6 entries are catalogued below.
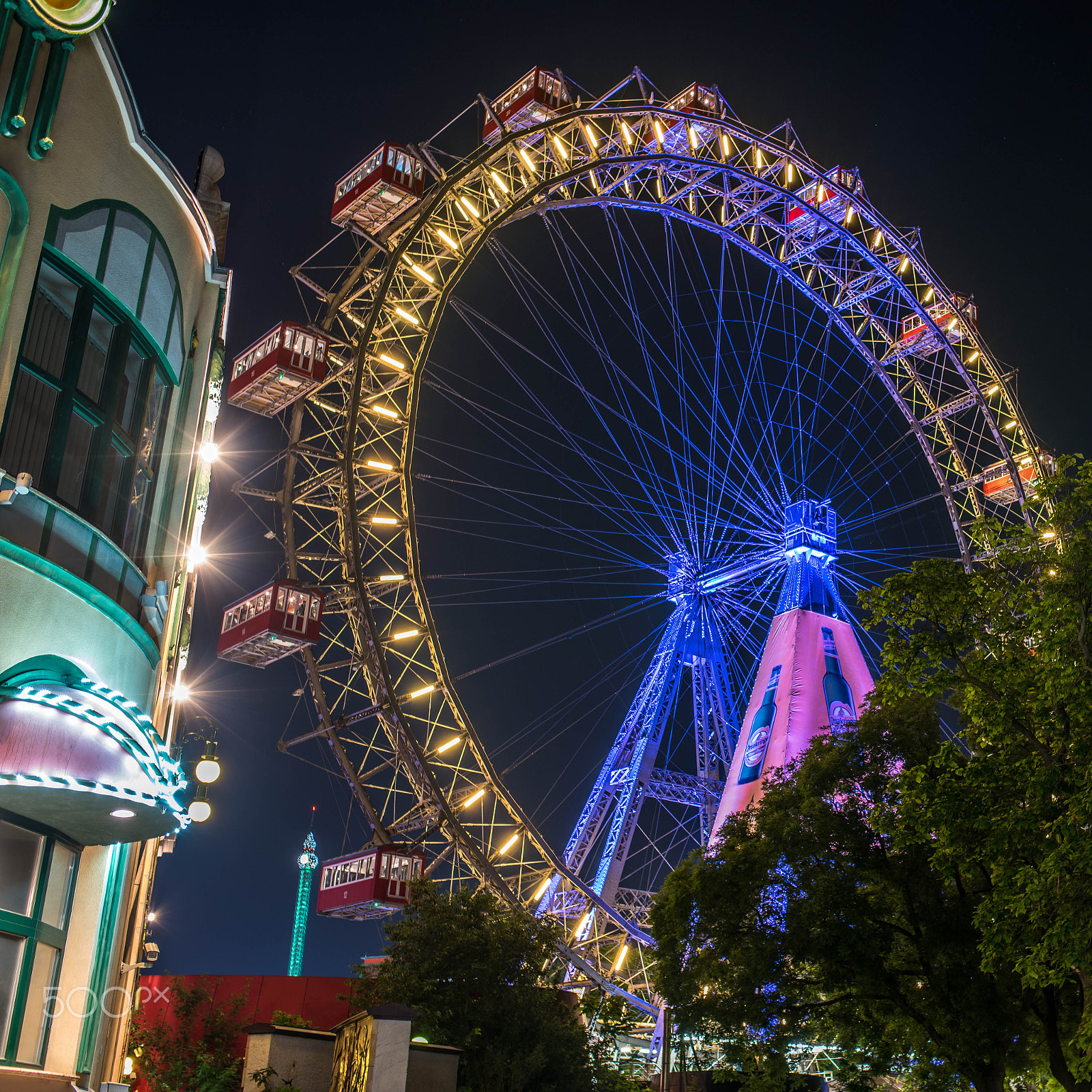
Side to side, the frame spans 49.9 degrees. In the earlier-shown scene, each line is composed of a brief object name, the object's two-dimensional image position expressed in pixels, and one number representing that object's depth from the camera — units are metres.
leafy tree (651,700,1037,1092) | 16.70
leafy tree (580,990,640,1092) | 22.14
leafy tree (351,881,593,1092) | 20.80
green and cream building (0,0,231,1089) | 8.69
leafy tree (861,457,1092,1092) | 12.98
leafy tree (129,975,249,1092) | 21.31
